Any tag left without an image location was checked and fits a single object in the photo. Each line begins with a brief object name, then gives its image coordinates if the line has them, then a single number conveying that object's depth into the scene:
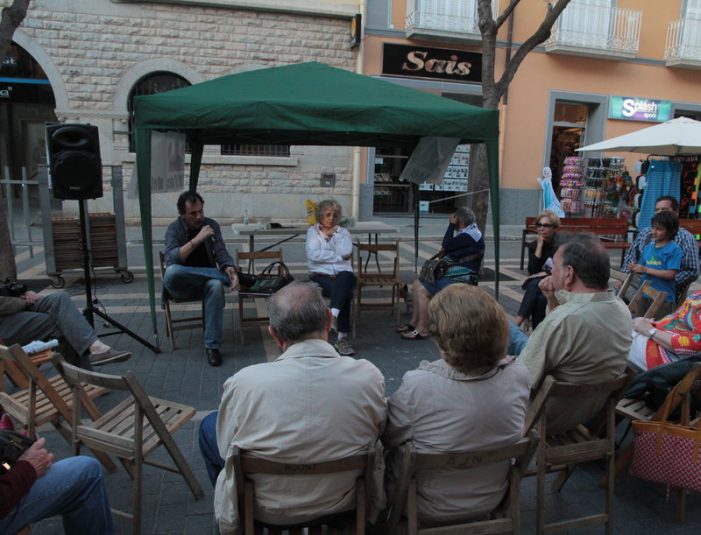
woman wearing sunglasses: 4.52
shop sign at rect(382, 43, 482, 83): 12.55
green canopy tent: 4.32
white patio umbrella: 8.16
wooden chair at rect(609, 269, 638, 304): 4.40
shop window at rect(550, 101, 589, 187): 14.37
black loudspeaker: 4.30
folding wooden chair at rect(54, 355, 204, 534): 2.17
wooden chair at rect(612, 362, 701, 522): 2.45
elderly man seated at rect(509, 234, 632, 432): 2.36
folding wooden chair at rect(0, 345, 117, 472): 2.40
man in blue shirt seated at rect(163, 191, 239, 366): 4.43
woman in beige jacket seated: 1.79
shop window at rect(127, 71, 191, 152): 11.53
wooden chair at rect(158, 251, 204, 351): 4.66
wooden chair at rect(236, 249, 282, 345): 4.79
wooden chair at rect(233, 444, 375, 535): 1.68
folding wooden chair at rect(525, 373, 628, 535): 2.25
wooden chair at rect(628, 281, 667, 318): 3.73
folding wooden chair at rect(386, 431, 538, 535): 1.73
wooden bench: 8.95
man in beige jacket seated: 1.70
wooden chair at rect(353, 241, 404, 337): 5.50
